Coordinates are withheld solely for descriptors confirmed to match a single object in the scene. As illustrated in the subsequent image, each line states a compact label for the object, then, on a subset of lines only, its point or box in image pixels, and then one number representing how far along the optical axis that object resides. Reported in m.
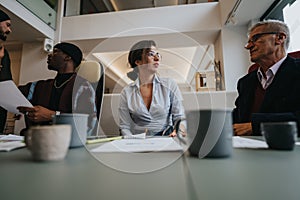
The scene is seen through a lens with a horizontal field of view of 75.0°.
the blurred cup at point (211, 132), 0.32
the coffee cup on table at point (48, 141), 0.30
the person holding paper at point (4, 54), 1.38
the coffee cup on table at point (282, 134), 0.40
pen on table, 0.54
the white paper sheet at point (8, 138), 0.68
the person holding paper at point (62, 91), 0.93
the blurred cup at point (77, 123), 0.41
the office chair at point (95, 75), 1.33
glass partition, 2.11
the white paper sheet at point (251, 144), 0.45
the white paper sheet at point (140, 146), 0.44
